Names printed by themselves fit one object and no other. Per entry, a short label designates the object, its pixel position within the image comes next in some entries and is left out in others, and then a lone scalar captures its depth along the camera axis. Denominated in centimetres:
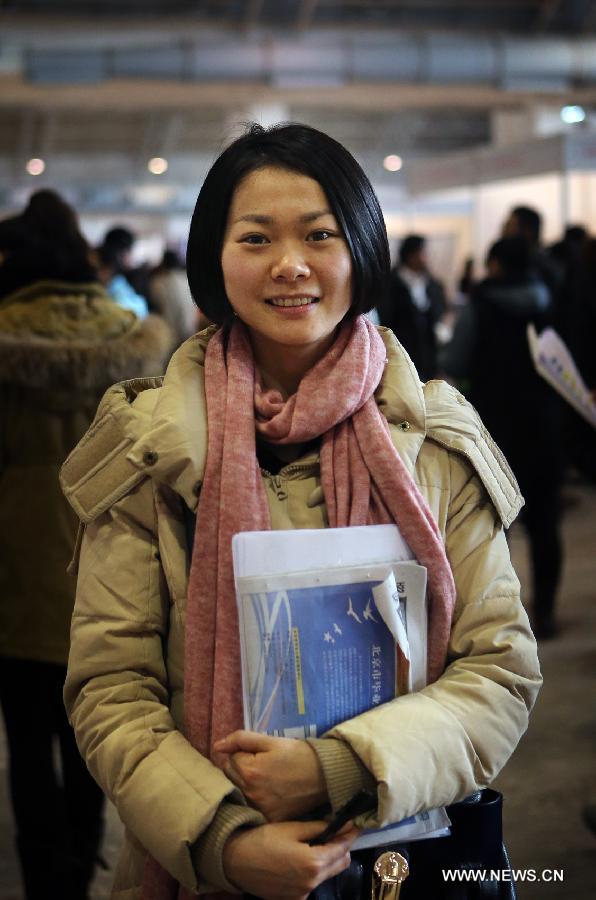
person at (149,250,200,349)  797
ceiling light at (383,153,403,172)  1894
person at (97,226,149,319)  642
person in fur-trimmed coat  263
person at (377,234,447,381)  684
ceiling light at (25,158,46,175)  1952
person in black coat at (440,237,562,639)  484
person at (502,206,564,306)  532
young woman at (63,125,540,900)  136
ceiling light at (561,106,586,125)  1190
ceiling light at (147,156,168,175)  1936
